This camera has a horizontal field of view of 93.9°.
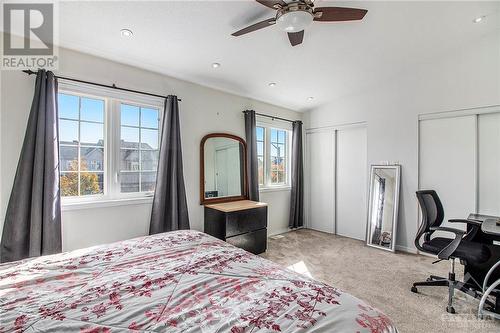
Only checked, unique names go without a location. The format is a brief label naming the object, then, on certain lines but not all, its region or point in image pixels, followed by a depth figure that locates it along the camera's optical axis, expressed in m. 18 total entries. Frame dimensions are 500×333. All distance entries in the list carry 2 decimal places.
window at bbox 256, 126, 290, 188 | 4.37
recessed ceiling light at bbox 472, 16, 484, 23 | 2.58
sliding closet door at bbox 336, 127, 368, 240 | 4.16
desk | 1.95
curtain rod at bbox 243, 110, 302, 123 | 4.13
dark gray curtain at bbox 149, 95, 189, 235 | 2.82
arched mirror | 3.43
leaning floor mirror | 3.66
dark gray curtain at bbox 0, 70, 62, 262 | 2.05
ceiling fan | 1.64
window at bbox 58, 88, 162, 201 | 2.46
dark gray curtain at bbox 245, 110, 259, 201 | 3.88
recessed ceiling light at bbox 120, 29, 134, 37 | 2.23
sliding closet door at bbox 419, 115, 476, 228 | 3.12
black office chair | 2.15
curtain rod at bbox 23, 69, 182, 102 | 2.17
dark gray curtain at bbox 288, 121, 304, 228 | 4.62
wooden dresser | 3.11
